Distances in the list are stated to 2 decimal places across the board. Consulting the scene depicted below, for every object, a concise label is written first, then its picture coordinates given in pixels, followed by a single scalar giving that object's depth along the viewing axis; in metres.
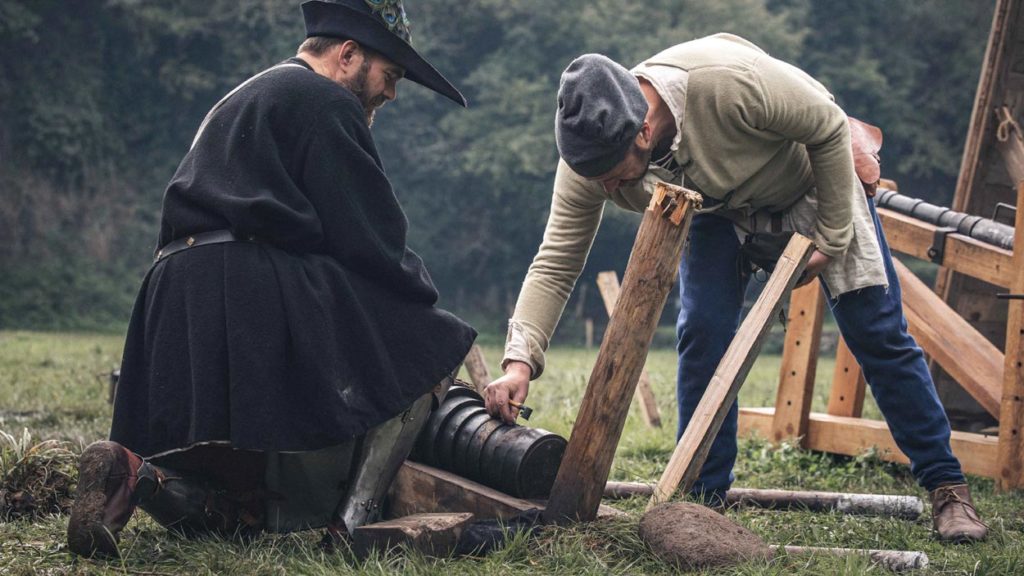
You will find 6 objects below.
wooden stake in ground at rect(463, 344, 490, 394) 5.83
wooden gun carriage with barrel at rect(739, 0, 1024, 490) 4.83
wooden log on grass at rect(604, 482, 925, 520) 4.16
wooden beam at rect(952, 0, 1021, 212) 6.27
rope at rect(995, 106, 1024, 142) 6.12
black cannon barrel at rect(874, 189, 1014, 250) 5.31
